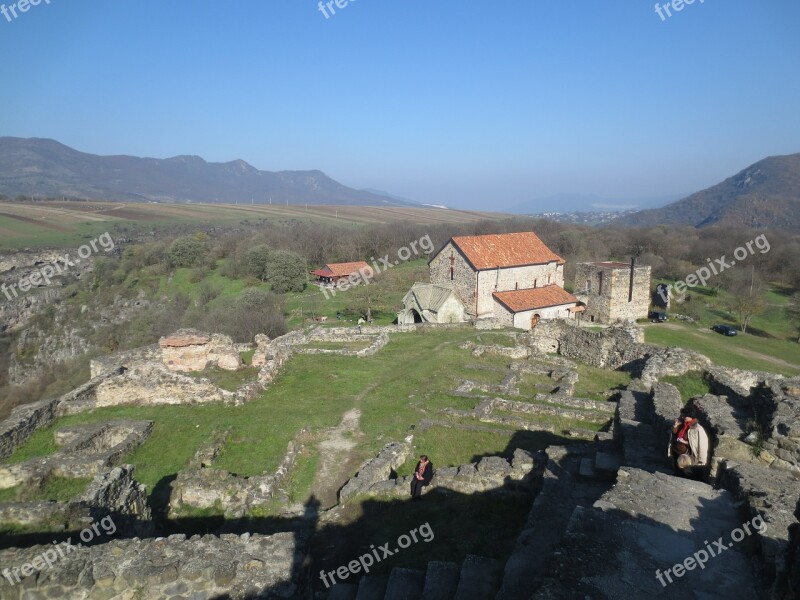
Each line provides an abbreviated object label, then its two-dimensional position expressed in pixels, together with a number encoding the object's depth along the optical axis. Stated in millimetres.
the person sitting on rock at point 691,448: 8570
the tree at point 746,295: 44344
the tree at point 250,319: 37344
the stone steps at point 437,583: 6828
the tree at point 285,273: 59281
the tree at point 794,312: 44312
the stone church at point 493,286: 36156
